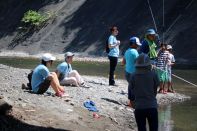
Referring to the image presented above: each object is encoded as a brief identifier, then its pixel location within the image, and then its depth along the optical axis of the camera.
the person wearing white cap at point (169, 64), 20.05
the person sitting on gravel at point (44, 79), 15.51
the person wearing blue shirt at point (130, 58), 16.41
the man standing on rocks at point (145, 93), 10.19
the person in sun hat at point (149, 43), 17.02
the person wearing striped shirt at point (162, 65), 19.72
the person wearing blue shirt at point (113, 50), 19.41
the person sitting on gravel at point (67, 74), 18.42
